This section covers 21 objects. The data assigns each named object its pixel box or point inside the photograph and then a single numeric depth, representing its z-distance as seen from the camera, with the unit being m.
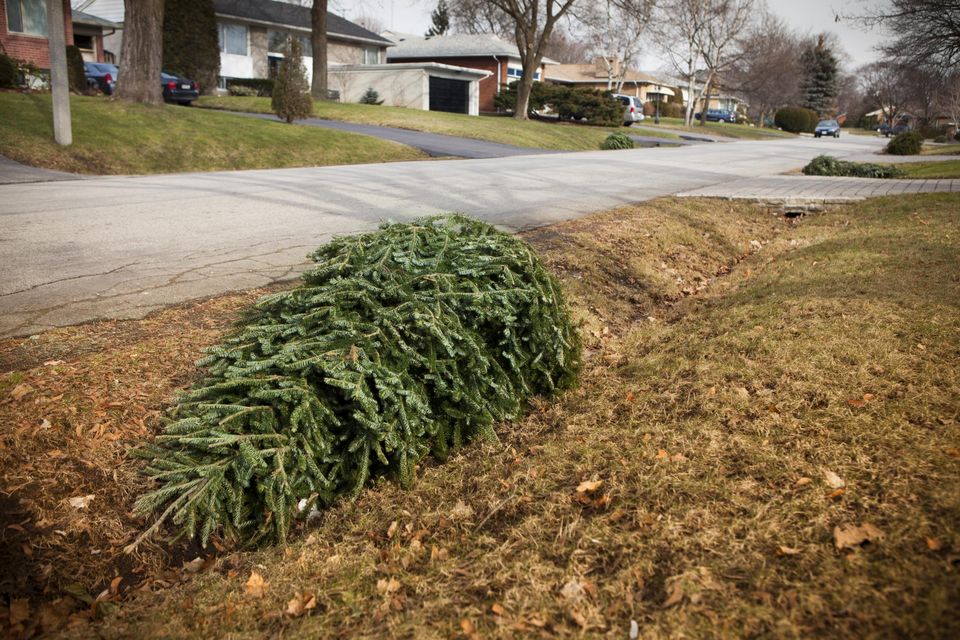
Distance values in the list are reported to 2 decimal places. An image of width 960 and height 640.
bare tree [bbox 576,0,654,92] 33.21
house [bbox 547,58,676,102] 77.19
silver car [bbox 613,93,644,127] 45.02
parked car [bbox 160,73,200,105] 28.73
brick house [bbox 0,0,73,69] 26.98
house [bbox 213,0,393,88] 40.22
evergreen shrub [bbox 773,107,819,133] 67.56
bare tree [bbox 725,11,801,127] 61.68
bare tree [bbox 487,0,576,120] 35.47
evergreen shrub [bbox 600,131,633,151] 26.77
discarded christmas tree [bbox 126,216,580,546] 2.94
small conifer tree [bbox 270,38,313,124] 20.97
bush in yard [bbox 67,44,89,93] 24.25
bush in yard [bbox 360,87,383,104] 38.75
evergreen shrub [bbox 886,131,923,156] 28.98
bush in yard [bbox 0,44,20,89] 19.88
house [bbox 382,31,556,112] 50.56
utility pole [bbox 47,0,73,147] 12.57
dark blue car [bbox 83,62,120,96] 29.64
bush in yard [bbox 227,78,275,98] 36.73
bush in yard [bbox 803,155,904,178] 15.56
